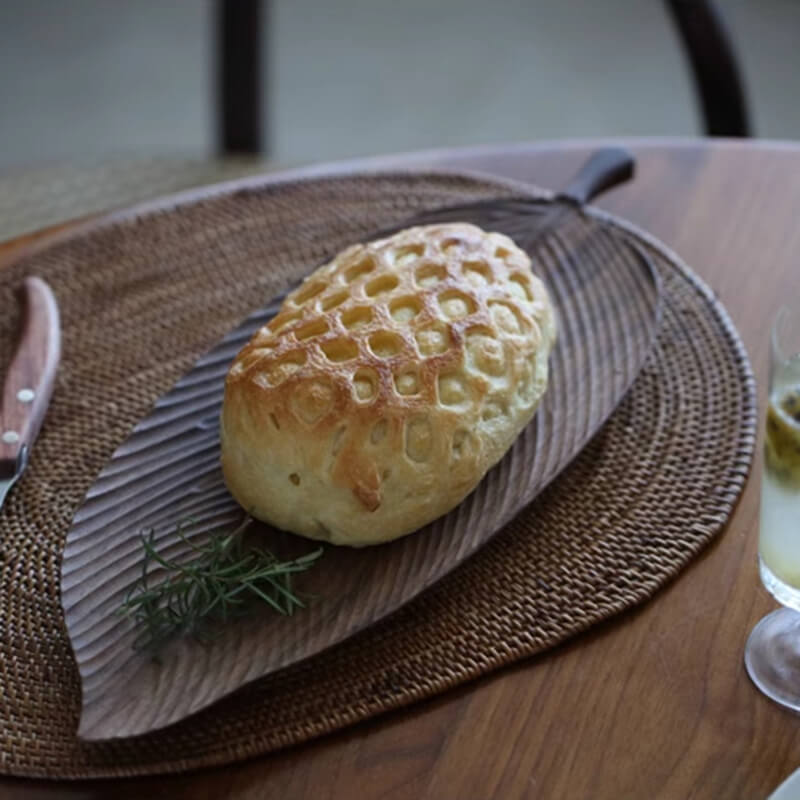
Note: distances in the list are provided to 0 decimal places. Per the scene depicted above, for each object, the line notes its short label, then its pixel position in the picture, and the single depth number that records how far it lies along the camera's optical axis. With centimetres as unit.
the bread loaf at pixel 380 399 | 86
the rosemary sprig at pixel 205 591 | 83
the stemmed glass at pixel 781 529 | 79
